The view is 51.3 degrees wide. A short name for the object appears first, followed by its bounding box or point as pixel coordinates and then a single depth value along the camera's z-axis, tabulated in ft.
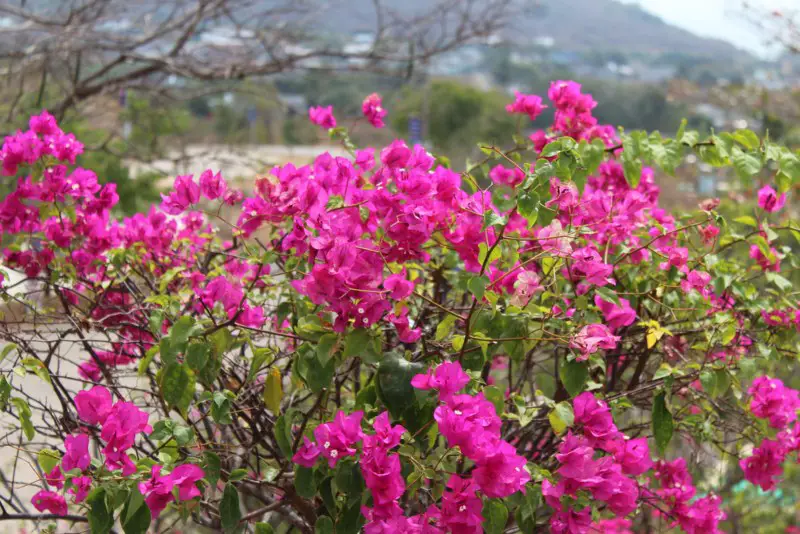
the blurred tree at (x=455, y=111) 114.01
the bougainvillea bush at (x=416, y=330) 3.22
